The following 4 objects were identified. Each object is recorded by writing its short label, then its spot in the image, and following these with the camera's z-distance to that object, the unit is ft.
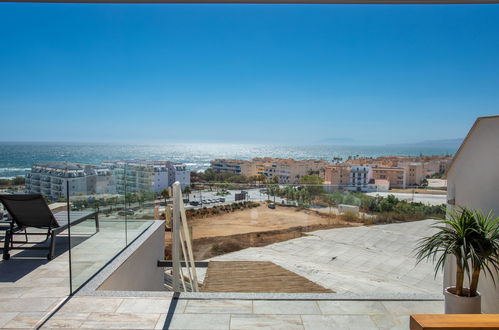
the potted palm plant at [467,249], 6.98
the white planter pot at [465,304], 7.10
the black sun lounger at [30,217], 11.24
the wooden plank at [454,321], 4.44
